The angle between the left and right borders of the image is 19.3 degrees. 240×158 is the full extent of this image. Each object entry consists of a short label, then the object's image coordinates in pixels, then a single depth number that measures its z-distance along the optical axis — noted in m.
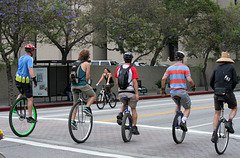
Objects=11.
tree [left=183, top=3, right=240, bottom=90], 60.61
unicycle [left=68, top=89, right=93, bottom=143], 14.92
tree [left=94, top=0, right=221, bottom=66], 51.75
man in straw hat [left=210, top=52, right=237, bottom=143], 13.68
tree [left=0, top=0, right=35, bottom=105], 34.33
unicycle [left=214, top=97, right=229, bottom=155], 13.09
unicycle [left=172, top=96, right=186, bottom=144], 14.95
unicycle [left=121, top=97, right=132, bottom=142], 15.20
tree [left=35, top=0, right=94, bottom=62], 37.29
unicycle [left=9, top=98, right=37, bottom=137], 16.31
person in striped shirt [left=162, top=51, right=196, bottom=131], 15.41
